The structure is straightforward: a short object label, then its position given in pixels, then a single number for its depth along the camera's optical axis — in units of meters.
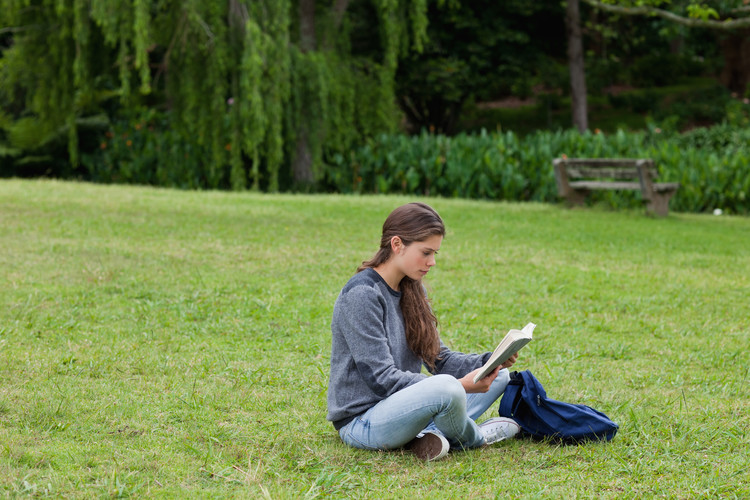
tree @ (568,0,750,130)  12.29
